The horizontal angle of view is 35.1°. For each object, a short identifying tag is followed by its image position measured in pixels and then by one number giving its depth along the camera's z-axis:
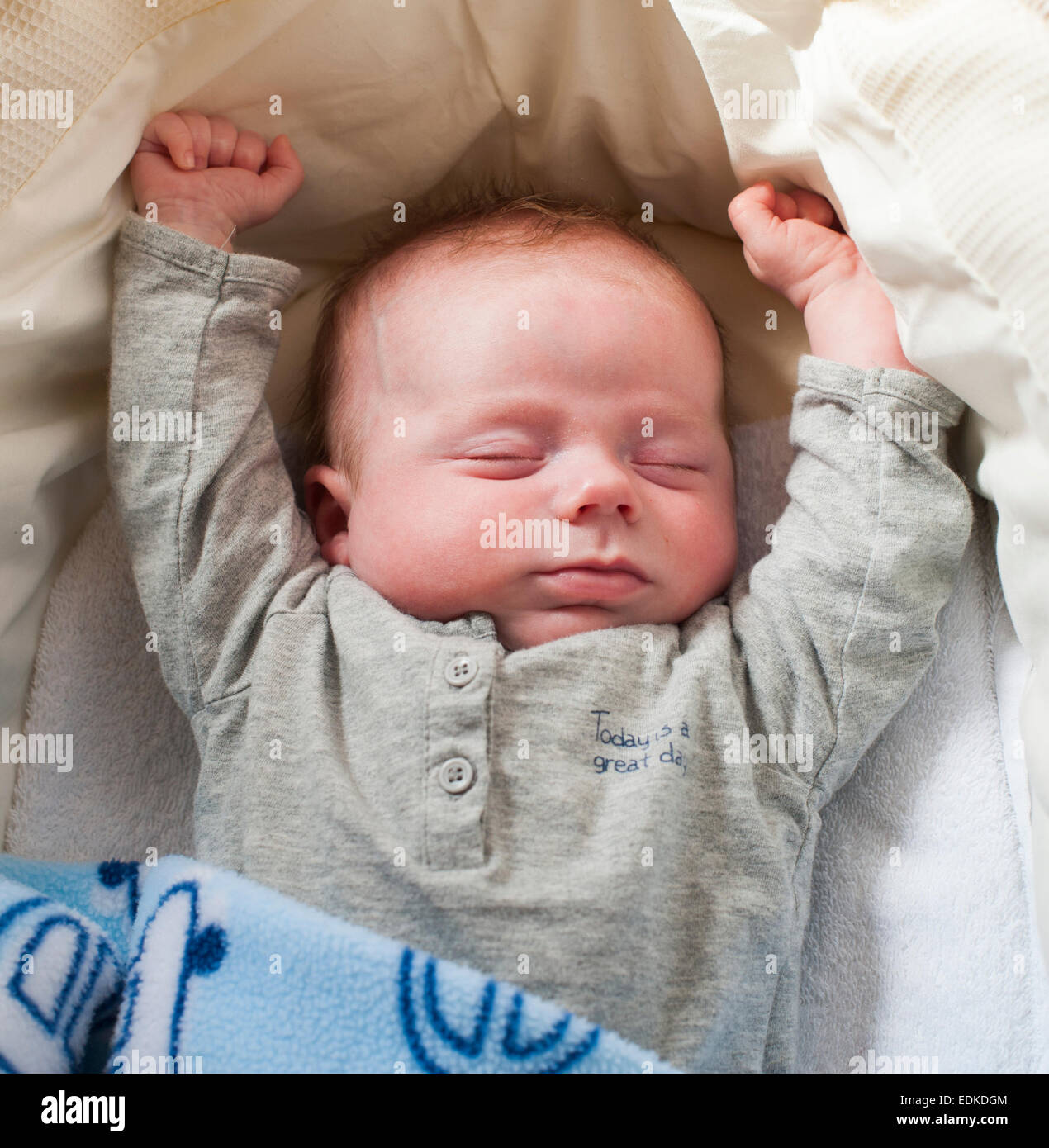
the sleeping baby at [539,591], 0.42
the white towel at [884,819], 0.45
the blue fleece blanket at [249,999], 0.38
